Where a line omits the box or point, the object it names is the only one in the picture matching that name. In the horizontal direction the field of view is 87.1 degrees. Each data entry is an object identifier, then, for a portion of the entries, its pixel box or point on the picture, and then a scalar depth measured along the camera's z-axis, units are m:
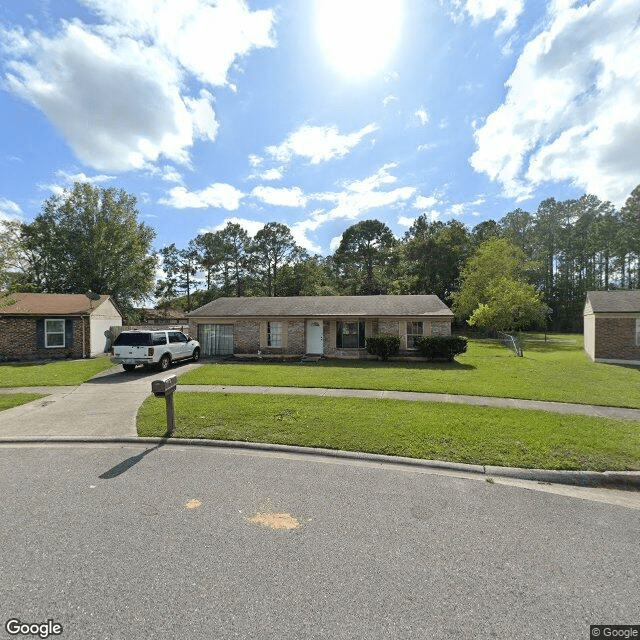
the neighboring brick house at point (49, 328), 19.12
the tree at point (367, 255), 47.59
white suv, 13.91
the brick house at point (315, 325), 17.95
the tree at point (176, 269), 51.12
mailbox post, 6.48
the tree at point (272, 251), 48.94
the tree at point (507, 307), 24.62
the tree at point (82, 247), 32.22
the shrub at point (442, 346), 16.45
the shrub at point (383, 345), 17.03
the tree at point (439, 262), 44.25
